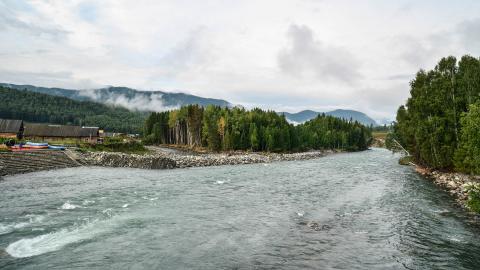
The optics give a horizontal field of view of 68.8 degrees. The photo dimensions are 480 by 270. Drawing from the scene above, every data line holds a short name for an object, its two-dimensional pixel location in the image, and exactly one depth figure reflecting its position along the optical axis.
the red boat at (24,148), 70.62
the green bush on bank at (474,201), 30.07
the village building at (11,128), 105.75
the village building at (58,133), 116.00
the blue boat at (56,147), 79.12
